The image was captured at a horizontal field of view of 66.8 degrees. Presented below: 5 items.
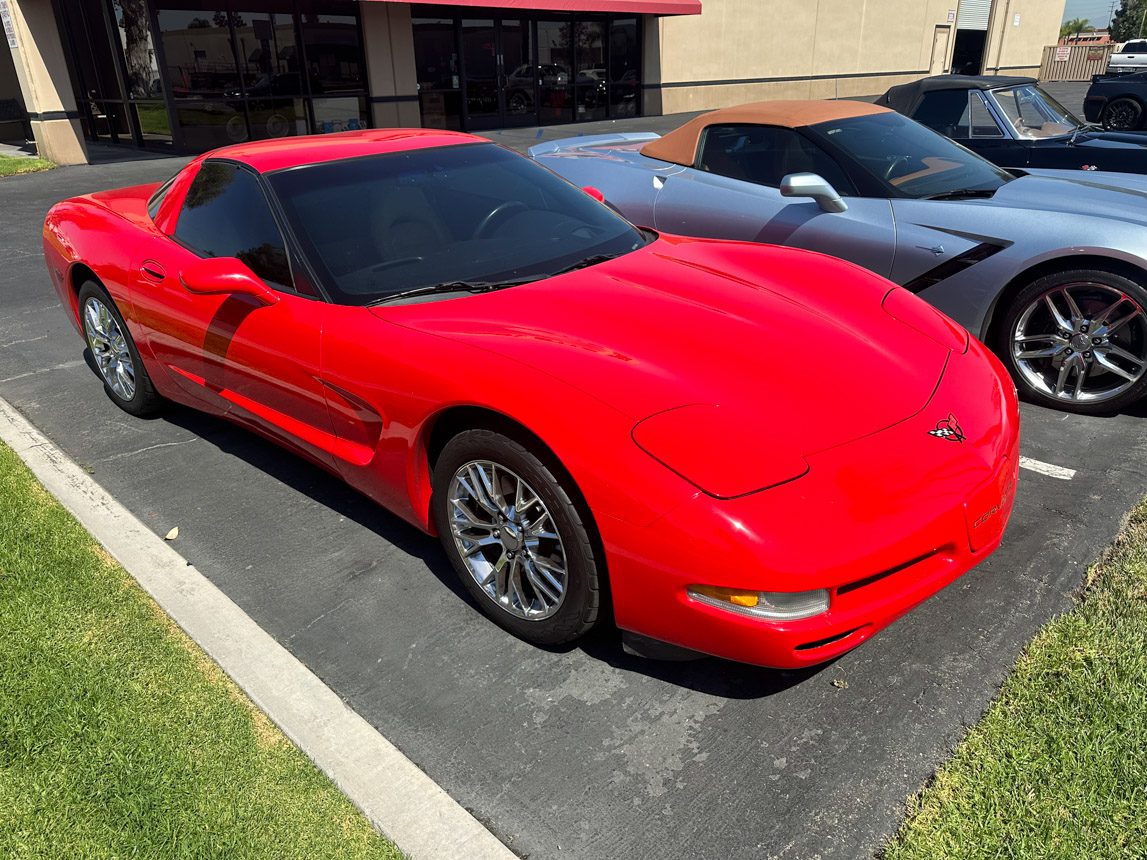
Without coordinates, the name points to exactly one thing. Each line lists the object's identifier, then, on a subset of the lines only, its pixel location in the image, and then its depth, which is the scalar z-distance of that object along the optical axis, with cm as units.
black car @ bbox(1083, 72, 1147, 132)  1552
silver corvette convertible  417
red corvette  221
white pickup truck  2784
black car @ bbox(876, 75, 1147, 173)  741
